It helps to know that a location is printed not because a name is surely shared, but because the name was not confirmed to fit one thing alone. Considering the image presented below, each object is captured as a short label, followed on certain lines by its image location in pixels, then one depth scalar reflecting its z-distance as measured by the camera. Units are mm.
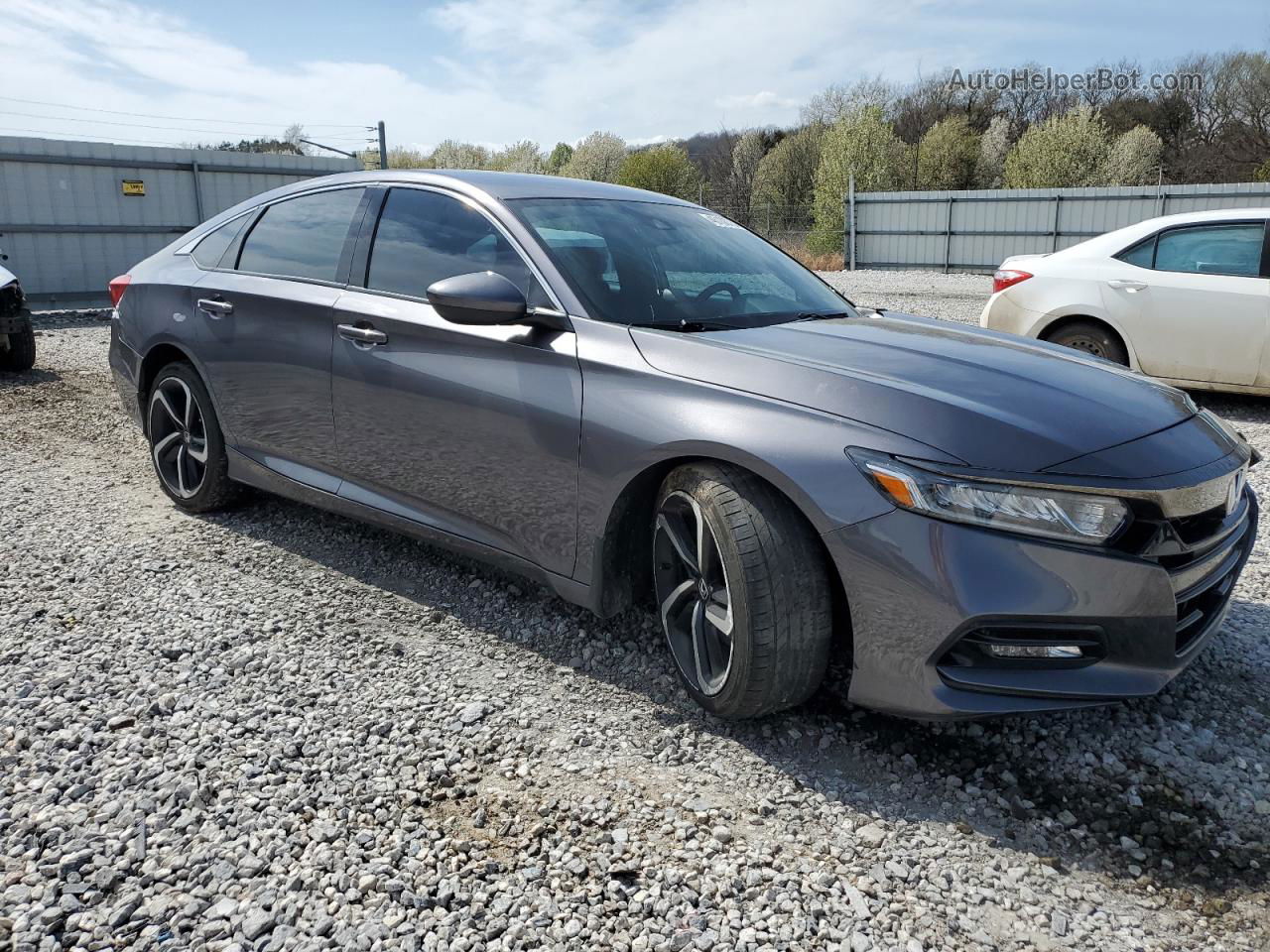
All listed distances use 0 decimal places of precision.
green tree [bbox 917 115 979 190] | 46375
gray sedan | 2373
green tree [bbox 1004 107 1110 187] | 38031
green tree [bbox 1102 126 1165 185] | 38469
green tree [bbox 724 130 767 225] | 55791
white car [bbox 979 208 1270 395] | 6984
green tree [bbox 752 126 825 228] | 50062
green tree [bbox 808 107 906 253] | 35000
